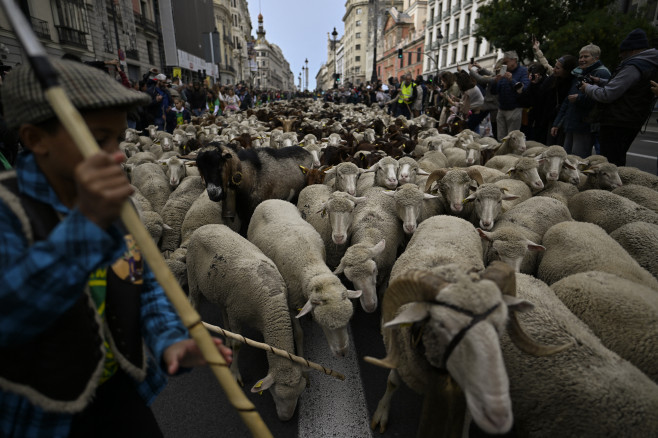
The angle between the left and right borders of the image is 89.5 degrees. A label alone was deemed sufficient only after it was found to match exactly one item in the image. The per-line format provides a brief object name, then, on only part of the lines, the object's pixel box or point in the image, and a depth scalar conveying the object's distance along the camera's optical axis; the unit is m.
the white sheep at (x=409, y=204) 3.61
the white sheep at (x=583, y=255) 2.45
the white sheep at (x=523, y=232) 2.77
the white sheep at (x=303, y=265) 2.33
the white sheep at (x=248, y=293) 2.27
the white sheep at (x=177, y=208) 4.10
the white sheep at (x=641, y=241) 2.81
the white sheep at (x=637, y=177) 4.37
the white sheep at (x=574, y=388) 1.47
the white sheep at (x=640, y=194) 3.81
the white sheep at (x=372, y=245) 2.78
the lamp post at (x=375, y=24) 30.92
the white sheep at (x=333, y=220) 3.57
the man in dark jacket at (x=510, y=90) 6.96
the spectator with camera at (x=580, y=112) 5.09
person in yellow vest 14.08
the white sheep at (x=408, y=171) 4.82
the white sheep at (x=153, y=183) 5.10
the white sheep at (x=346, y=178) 4.77
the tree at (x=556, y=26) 12.86
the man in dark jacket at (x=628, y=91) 4.21
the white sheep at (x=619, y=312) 1.80
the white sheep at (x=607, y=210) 3.42
